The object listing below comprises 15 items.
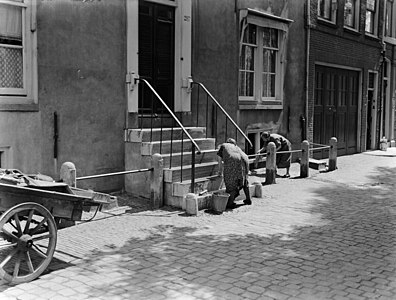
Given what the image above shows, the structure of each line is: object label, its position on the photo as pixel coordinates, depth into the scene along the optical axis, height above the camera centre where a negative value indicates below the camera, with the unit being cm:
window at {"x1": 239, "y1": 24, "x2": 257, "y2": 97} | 1343 +163
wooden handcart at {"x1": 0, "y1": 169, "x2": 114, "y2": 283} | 505 -103
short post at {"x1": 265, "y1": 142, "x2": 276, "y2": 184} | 1159 -112
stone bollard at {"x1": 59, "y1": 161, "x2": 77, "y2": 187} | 718 -82
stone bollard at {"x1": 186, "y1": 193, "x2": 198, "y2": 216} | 841 -146
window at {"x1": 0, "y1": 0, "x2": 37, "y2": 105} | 812 +110
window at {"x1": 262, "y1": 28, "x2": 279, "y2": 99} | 1431 +180
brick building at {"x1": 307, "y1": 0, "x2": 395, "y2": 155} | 1664 +188
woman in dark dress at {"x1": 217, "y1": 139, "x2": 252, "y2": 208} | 895 -88
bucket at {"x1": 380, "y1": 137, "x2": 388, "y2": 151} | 2111 -94
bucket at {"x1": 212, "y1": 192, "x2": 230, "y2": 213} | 870 -145
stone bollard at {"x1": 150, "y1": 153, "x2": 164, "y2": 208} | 869 -109
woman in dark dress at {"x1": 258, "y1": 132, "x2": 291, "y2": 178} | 1245 -68
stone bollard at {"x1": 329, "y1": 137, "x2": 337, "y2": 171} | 1452 -108
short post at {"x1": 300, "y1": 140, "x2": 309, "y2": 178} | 1288 -103
